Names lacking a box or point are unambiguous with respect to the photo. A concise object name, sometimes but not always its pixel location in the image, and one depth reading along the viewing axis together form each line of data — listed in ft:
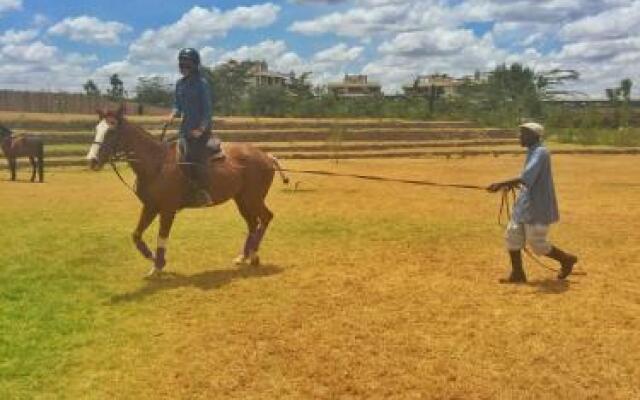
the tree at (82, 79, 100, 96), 273.75
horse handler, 31.04
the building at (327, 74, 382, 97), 499.10
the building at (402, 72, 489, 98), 311.23
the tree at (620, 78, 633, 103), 259.47
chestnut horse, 32.91
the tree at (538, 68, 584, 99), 281.95
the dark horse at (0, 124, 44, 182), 85.61
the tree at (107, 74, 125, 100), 248.52
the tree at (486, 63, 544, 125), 231.91
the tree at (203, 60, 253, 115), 235.11
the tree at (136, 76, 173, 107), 246.88
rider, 33.96
